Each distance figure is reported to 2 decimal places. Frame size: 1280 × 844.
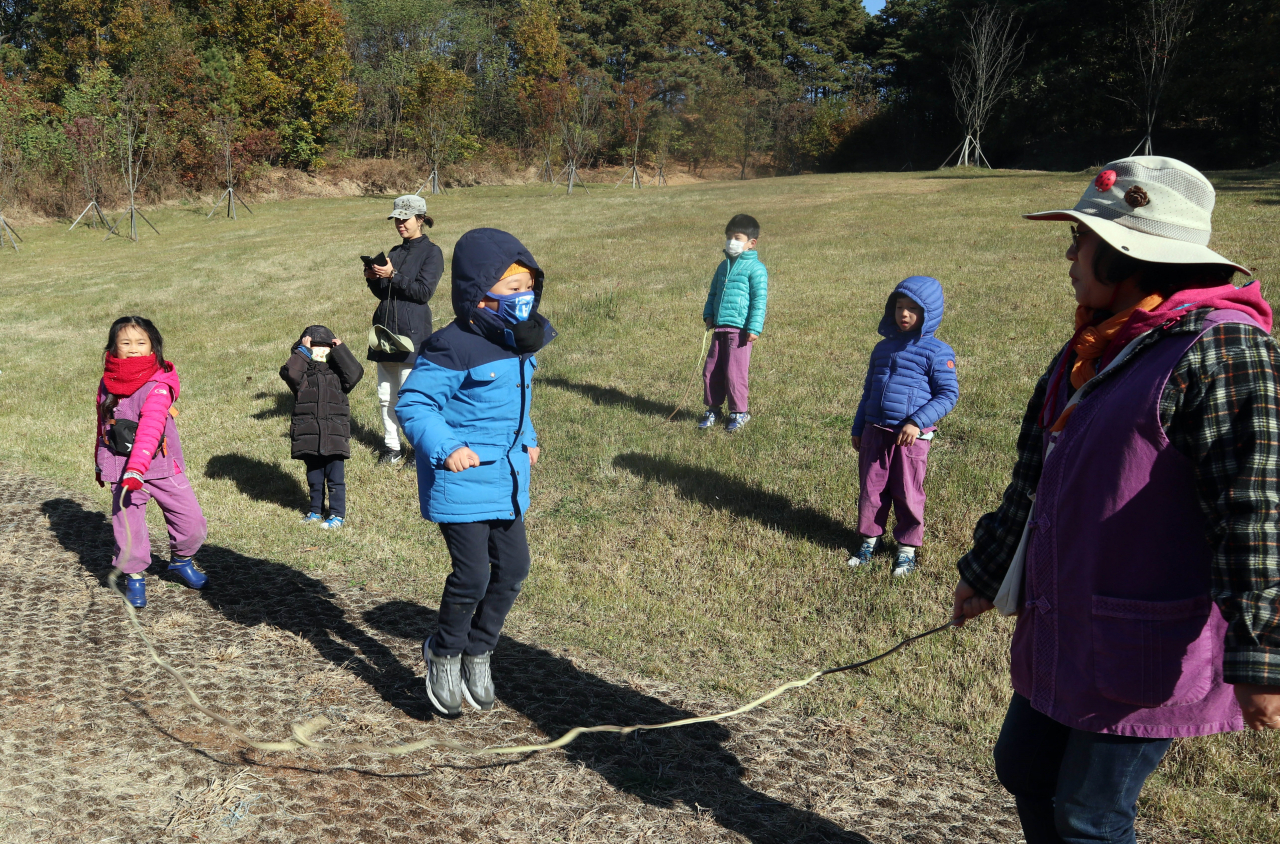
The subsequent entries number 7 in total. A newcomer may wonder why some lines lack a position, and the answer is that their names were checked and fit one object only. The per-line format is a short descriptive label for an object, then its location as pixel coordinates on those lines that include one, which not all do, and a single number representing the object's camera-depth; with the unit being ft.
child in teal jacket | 27.43
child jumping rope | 12.31
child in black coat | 22.70
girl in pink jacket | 17.60
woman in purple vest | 6.18
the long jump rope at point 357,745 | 11.50
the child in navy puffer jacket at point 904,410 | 18.07
